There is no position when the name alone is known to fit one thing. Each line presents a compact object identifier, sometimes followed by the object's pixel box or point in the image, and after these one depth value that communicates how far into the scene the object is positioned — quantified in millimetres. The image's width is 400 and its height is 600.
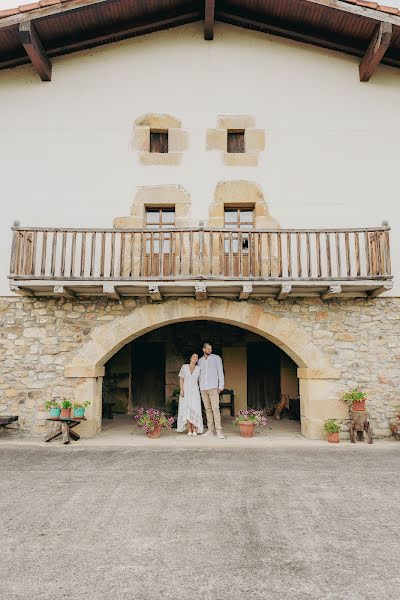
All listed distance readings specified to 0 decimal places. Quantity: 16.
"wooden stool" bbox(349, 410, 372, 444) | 6910
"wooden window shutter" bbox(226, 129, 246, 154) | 8055
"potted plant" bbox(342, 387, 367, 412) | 6965
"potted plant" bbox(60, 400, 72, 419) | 6969
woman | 7566
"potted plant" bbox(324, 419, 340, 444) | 6938
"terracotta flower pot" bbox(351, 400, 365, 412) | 6984
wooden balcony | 6754
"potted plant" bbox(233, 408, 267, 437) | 7332
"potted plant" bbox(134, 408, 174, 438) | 7195
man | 7352
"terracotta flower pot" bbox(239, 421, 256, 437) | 7328
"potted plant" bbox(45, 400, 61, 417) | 6934
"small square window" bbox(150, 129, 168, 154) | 8094
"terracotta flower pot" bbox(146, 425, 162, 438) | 7246
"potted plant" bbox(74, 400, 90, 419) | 7008
